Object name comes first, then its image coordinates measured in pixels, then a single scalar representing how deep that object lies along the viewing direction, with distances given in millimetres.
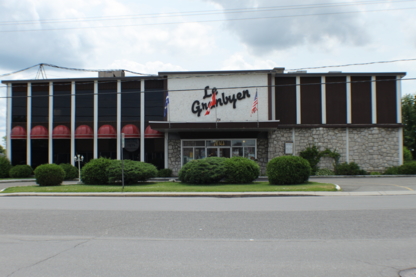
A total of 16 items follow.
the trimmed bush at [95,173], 21336
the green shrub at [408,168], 24453
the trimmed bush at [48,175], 21297
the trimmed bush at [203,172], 20156
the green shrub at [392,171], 25350
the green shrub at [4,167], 28641
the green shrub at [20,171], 28250
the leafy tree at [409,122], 47938
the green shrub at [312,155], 26531
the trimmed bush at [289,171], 18844
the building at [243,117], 26719
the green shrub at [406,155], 37281
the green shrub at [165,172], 26844
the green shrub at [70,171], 26859
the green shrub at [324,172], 26109
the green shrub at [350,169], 25766
